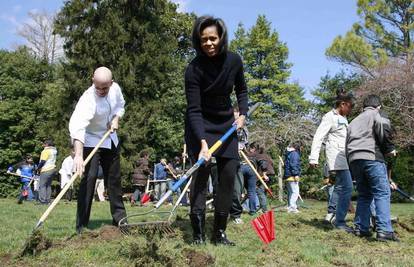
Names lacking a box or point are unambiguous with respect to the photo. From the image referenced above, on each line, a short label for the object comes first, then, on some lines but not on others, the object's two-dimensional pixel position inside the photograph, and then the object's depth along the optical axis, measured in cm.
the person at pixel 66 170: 1597
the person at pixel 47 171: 1419
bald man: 544
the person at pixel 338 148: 648
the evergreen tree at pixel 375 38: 3120
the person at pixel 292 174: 1066
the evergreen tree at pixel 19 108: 3022
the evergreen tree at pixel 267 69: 4081
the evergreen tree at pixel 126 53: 2666
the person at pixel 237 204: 698
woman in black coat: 458
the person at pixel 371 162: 568
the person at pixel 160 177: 1745
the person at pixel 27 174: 1832
